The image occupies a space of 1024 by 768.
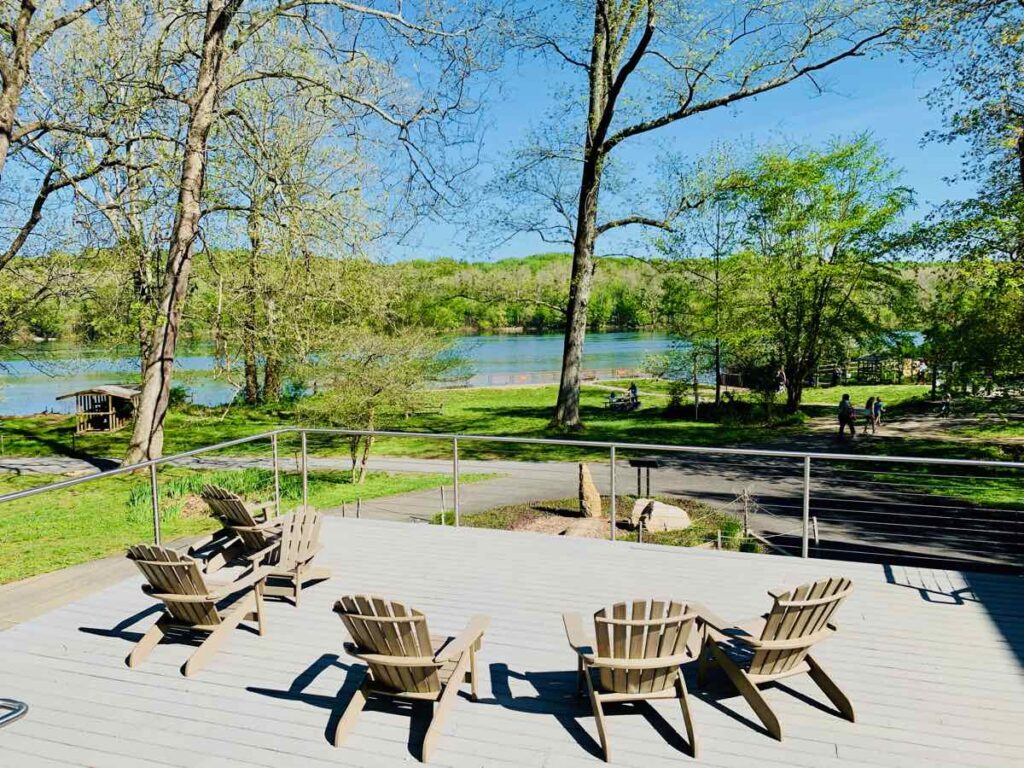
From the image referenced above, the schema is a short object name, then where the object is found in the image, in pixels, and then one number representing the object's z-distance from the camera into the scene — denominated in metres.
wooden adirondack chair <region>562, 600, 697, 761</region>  3.92
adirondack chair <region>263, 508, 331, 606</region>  6.10
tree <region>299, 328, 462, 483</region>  15.59
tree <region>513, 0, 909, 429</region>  19.06
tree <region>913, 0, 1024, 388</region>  15.09
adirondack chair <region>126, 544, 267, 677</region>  4.96
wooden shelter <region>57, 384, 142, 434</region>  24.62
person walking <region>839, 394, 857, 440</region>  20.88
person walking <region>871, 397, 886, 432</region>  21.69
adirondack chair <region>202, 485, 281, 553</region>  6.74
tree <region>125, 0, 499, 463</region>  12.51
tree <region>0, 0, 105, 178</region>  11.00
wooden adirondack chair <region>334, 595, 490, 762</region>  3.99
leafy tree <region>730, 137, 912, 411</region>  26.00
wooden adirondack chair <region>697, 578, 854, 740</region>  4.15
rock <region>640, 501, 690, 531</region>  11.49
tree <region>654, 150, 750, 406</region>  25.56
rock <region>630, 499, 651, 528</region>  11.62
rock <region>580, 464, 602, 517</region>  12.23
